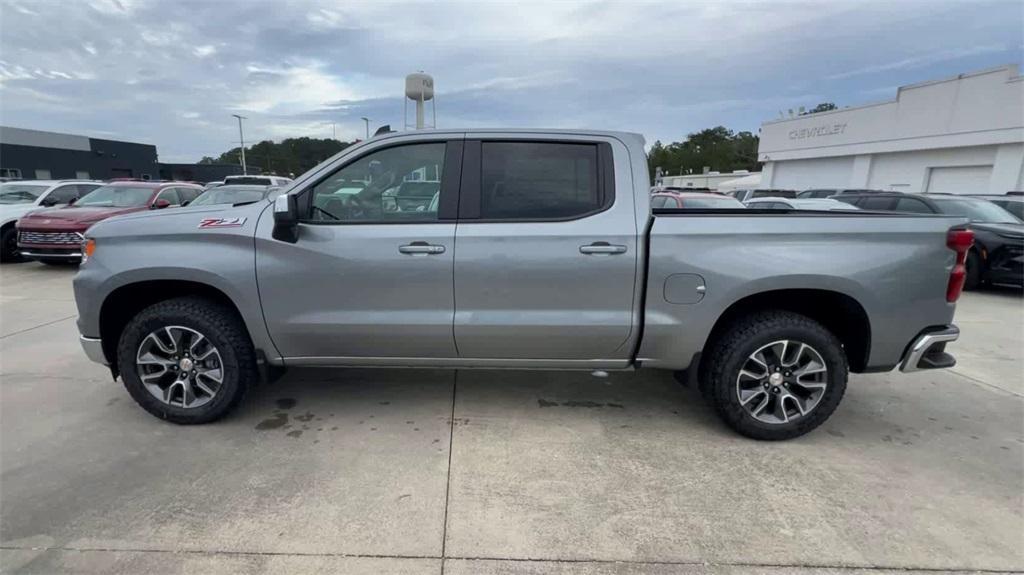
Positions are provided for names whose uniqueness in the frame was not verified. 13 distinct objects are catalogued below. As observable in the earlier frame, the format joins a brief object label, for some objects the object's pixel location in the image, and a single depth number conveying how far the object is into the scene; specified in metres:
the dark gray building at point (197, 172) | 45.34
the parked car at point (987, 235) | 8.18
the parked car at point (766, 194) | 19.24
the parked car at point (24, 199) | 9.90
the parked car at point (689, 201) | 9.21
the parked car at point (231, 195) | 9.89
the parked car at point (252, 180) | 14.74
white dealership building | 19.83
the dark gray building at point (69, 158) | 34.59
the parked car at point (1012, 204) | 10.44
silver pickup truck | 3.06
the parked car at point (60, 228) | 8.89
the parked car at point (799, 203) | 9.57
